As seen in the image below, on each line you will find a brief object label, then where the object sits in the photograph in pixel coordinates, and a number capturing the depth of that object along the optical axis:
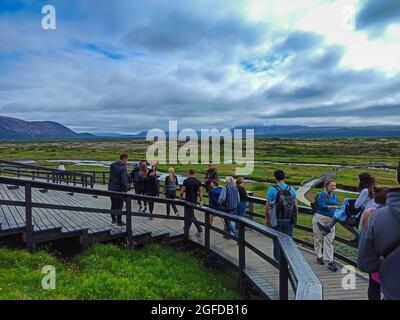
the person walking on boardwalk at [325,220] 7.67
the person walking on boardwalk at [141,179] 12.98
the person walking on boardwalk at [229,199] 9.44
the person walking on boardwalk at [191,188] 11.09
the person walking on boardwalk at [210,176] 11.48
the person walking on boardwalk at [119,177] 10.28
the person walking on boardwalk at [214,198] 10.02
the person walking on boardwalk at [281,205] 7.30
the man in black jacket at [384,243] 3.17
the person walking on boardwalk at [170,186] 12.84
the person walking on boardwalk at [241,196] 10.41
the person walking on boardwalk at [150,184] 12.88
